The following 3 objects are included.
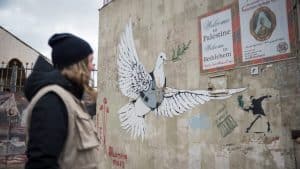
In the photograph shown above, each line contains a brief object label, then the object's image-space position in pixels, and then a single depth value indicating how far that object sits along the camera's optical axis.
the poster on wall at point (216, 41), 5.68
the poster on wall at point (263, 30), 4.89
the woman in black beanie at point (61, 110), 1.50
